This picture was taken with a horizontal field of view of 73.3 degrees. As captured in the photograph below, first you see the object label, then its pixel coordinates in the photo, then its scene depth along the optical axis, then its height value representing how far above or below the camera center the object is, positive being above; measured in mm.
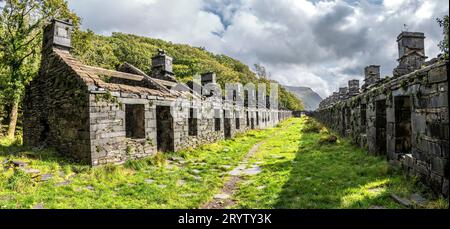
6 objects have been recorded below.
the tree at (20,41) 18359 +5127
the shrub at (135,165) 10050 -1545
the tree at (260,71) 98938 +15163
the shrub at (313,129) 24284 -1074
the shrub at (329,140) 15367 -1254
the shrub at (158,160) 10828 -1503
